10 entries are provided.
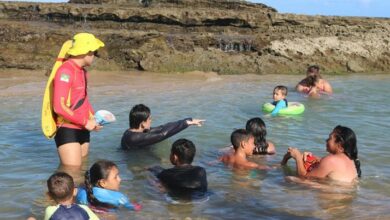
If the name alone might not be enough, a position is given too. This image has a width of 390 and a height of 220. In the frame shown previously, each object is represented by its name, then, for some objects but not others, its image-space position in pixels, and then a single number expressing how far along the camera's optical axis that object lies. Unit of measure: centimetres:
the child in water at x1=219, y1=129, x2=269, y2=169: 717
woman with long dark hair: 634
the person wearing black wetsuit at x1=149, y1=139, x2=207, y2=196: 603
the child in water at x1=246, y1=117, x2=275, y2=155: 774
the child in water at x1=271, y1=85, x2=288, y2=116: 1077
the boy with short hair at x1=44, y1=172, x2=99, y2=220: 444
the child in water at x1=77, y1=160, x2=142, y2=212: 534
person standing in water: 631
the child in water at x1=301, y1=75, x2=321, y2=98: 1305
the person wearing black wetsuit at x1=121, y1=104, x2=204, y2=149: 726
